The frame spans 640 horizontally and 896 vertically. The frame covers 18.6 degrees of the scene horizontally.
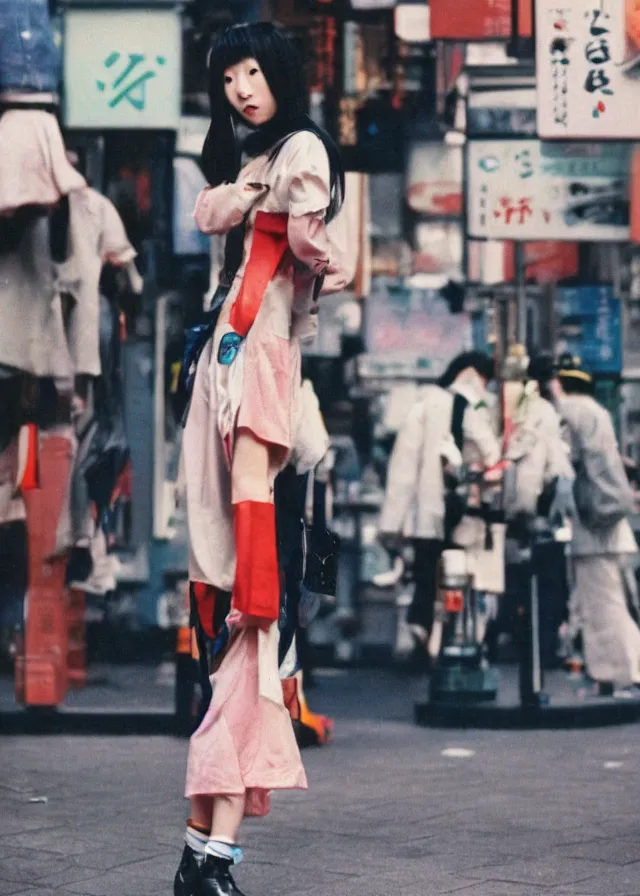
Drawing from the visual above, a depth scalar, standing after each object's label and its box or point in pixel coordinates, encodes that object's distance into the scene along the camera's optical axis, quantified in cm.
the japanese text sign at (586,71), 854
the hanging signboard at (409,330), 1275
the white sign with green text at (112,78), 870
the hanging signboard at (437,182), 1291
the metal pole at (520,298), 1155
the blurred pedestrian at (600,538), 1002
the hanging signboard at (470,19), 880
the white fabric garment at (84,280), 795
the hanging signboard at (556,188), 1002
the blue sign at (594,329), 1309
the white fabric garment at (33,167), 755
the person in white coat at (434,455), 1022
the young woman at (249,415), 428
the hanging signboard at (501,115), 990
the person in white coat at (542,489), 951
